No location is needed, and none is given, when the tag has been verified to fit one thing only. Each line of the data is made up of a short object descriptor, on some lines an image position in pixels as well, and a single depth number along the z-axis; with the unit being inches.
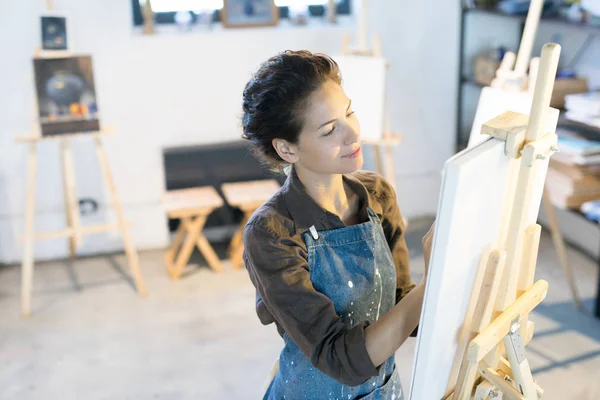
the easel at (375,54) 154.3
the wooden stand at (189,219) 166.6
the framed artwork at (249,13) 178.5
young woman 53.3
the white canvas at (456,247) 46.2
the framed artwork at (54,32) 154.8
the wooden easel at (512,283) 49.4
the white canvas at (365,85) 147.4
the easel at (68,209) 153.1
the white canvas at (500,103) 96.7
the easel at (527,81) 91.0
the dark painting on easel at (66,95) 152.5
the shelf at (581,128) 150.6
